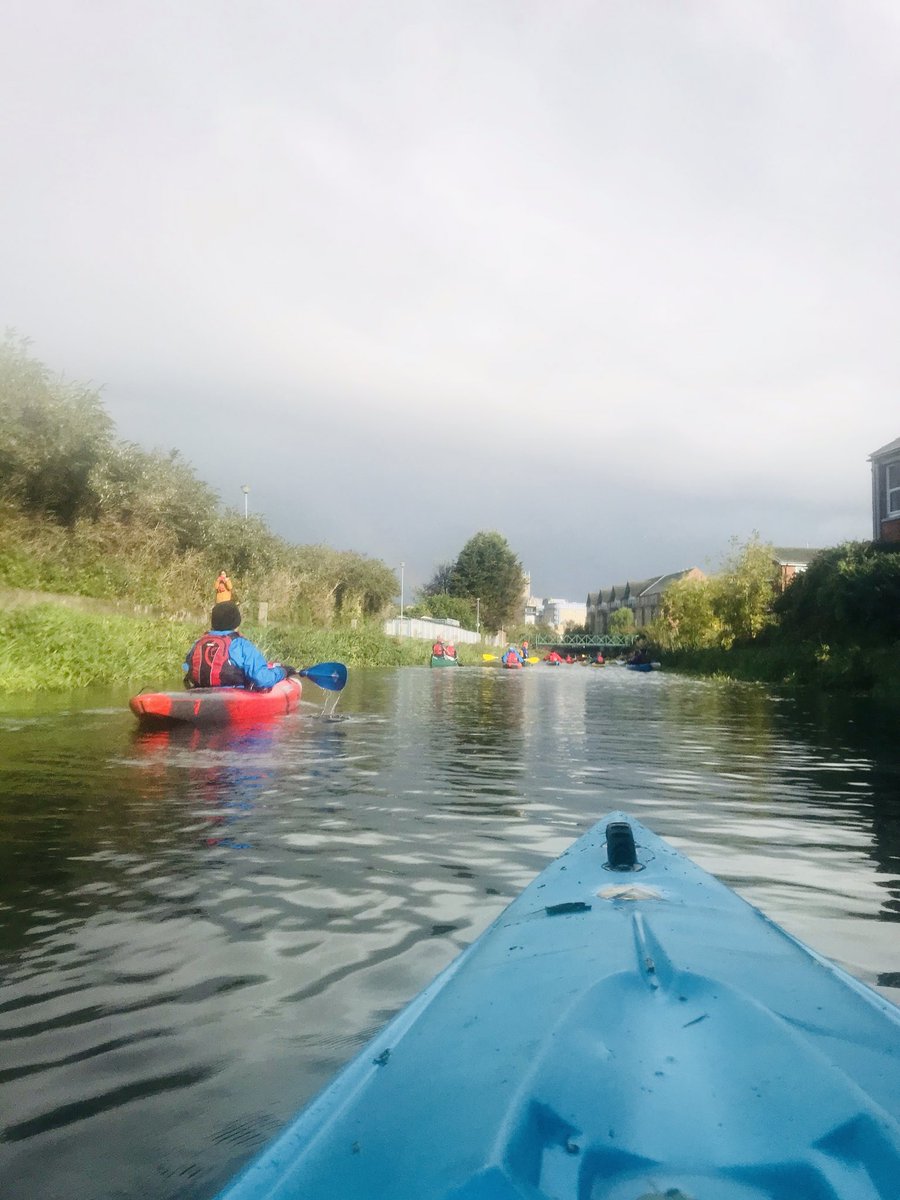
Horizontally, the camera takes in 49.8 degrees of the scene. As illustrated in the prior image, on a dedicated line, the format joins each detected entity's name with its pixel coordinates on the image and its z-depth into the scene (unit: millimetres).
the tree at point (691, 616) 41312
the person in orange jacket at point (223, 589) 11959
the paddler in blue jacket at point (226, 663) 11719
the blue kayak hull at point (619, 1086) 1548
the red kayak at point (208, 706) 10703
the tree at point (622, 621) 97125
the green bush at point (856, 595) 24500
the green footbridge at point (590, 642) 78250
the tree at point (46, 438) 20141
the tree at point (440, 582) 92188
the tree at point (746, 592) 38188
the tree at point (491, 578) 89562
